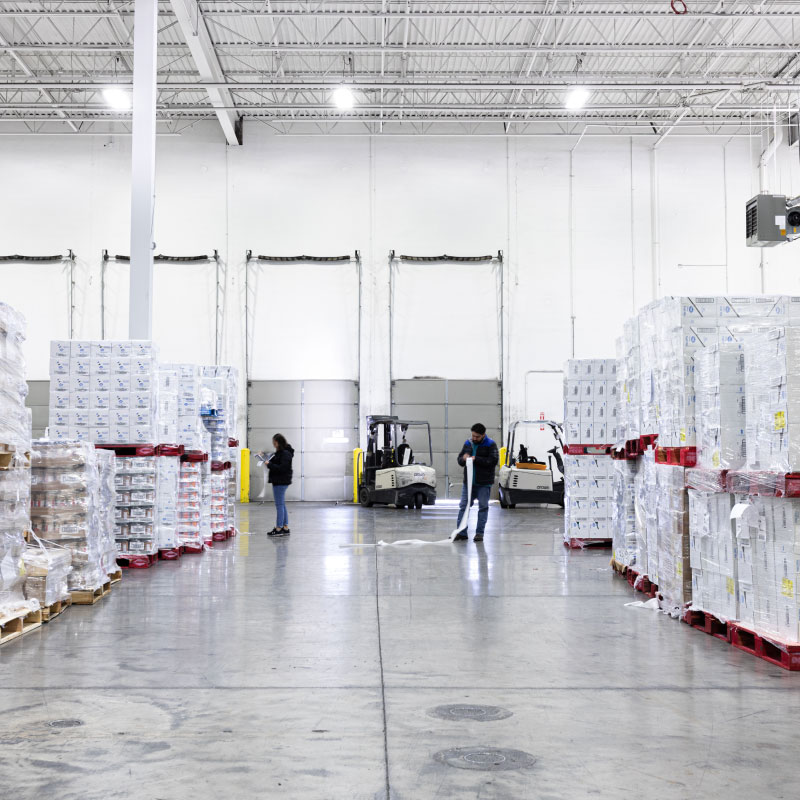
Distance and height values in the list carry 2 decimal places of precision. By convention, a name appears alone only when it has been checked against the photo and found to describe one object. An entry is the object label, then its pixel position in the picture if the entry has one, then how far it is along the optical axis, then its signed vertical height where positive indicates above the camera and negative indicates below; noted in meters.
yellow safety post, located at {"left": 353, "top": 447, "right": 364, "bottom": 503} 19.27 -0.50
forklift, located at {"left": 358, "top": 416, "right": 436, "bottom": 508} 17.30 -0.59
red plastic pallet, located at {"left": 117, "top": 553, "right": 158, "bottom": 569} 9.35 -1.25
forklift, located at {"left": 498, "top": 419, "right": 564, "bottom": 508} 17.75 -0.81
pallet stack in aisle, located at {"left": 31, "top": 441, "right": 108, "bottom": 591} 7.08 -0.47
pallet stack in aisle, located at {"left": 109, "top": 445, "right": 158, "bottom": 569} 9.35 -0.66
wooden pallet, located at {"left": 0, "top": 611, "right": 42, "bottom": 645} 5.78 -1.25
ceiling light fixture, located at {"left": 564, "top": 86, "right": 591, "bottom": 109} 16.19 +6.43
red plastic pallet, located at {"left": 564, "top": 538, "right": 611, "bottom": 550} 11.20 -1.31
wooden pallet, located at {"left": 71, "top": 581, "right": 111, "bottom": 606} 7.12 -1.25
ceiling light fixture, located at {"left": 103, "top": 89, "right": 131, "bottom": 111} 15.18 +6.04
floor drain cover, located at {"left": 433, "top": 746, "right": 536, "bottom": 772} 3.50 -1.29
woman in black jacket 12.62 -0.43
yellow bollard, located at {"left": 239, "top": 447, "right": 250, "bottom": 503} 19.70 -0.74
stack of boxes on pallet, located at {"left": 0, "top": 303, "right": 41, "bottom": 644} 5.95 -0.27
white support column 11.02 +3.55
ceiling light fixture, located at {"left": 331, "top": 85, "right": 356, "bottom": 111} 15.91 +6.31
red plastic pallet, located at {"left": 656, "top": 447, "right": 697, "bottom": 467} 6.30 -0.11
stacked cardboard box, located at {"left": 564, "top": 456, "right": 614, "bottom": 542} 10.84 -0.70
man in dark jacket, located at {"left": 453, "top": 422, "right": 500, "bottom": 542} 11.77 -0.35
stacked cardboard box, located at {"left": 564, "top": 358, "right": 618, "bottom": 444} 10.92 +0.51
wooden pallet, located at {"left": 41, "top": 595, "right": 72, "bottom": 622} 6.40 -1.24
